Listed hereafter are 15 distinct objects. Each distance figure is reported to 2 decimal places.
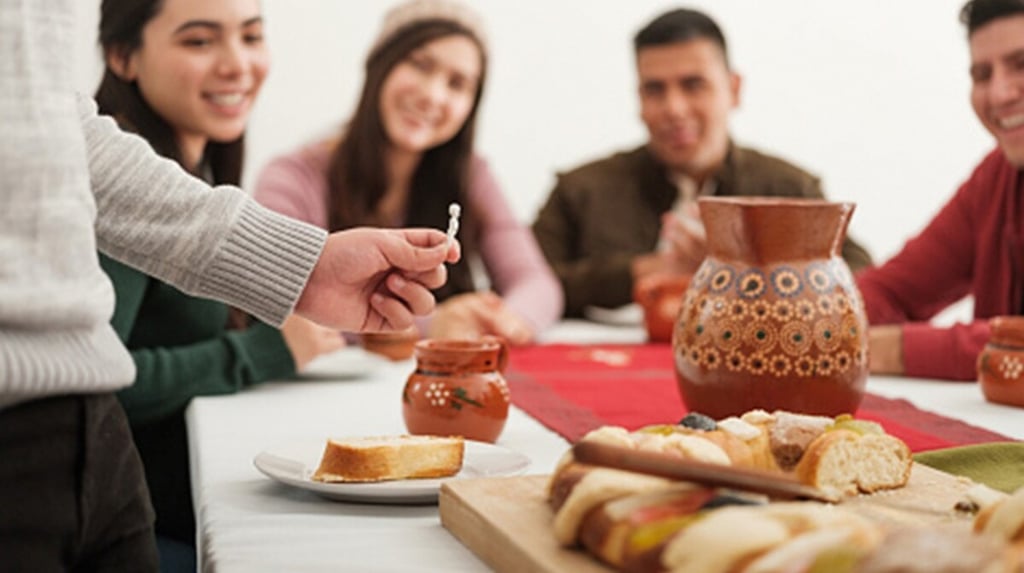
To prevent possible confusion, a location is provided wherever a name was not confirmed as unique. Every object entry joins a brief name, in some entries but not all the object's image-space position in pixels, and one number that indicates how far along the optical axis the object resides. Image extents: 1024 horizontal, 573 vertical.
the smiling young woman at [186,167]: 1.63
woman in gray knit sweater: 0.78
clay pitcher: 1.28
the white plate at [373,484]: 1.00
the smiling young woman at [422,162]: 2.72
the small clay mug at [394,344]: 2.01
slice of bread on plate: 1.02
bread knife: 0.72
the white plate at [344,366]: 1.82
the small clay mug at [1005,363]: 1.54
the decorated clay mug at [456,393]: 1.26
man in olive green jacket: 3.24
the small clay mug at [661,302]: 2.32
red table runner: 1.40
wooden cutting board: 0.77
